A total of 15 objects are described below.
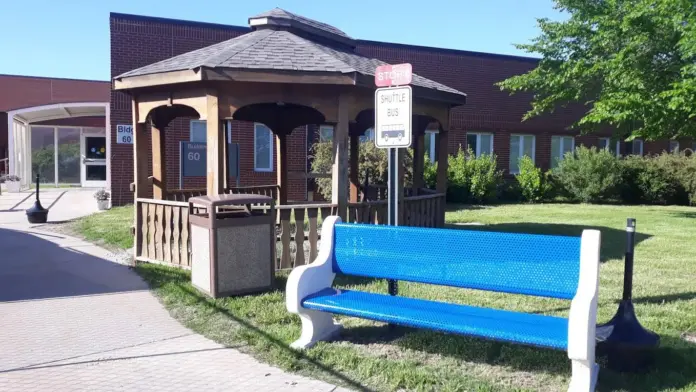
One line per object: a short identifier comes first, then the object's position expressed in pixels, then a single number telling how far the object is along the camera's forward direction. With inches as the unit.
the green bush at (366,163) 701.9
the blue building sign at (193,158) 479.2
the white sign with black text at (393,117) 214.1
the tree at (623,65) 571.4
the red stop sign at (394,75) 212.8
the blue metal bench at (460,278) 154.2
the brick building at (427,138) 737.0
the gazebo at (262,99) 305.6
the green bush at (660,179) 922.1
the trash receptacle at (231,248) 257.8
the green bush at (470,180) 842.8
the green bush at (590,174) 894.4
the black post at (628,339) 173.0
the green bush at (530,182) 904.9
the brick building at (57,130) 1059.3
